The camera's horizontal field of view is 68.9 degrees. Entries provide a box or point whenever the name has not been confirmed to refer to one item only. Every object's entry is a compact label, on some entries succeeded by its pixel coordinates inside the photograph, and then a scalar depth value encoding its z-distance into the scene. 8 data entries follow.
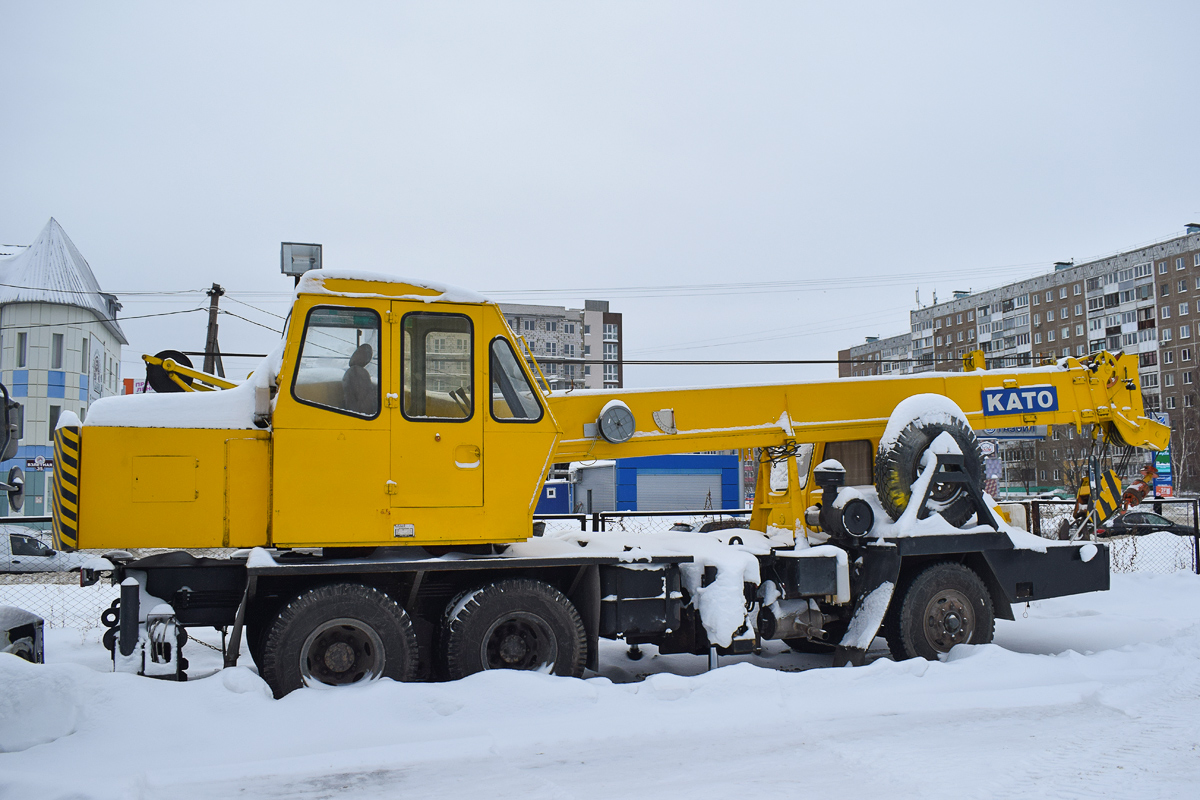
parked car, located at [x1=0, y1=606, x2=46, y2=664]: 6.28
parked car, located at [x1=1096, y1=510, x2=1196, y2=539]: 25.81
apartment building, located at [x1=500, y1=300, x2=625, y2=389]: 86.44
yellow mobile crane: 6.21
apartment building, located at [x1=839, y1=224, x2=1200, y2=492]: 68.88
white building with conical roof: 38.56
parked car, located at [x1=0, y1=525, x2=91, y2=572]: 21.44
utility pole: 22.86
